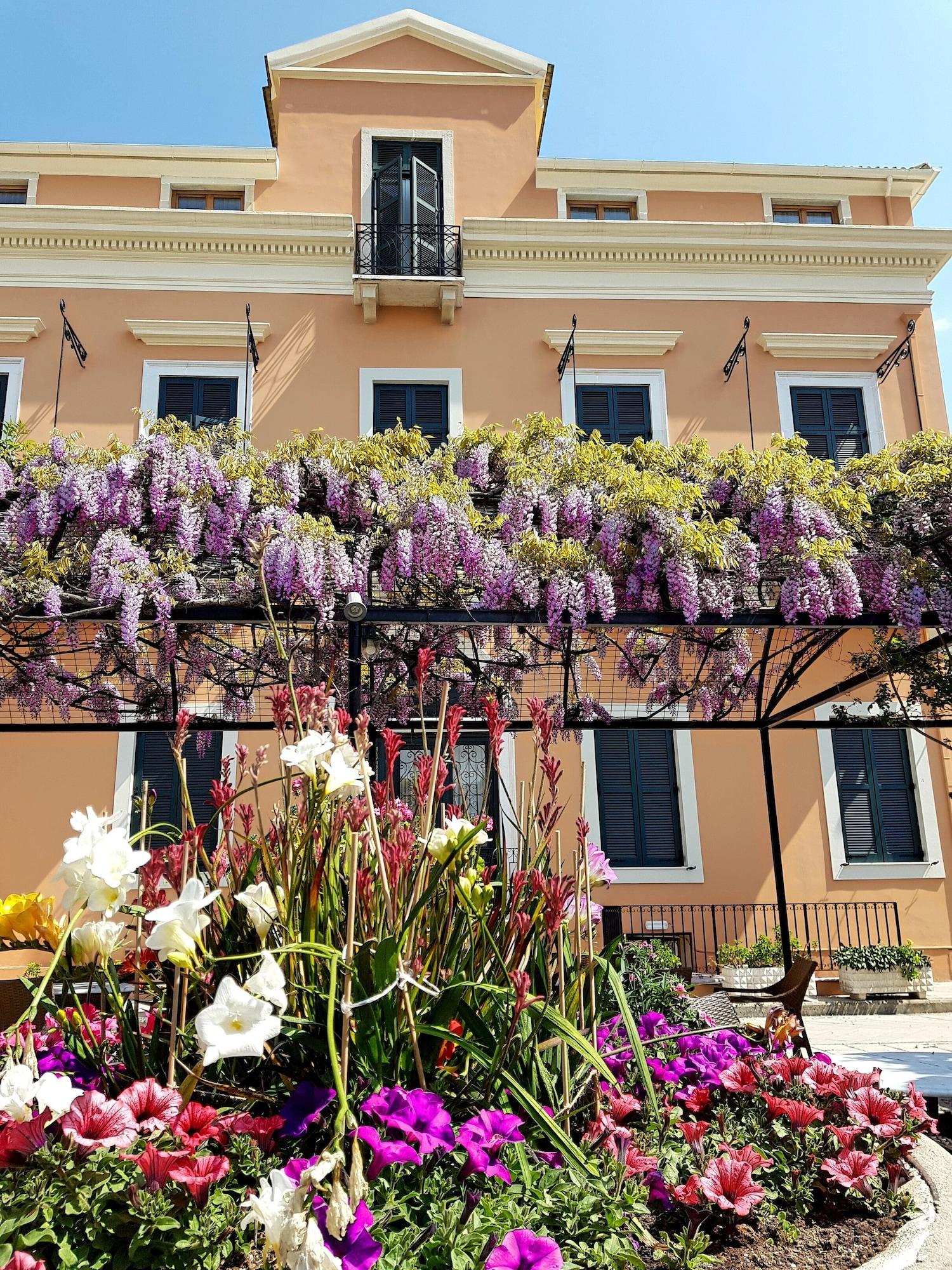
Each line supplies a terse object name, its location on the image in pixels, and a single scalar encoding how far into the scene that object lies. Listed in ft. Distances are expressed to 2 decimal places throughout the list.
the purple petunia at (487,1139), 4.84
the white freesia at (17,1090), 4.34
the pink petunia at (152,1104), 4.78
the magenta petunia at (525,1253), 4.22
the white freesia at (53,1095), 4.39
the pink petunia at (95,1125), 4.57
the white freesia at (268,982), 4.26
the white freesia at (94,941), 5.44
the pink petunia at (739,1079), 7.01
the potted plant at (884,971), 30.53
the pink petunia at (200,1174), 4.42
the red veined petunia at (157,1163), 4.45
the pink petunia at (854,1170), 6.19
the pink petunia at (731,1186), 5.56
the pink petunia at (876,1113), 6.79
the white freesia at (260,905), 5.36
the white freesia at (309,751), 5.24
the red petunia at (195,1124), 4.72
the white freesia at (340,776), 5.30
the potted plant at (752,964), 30.17
